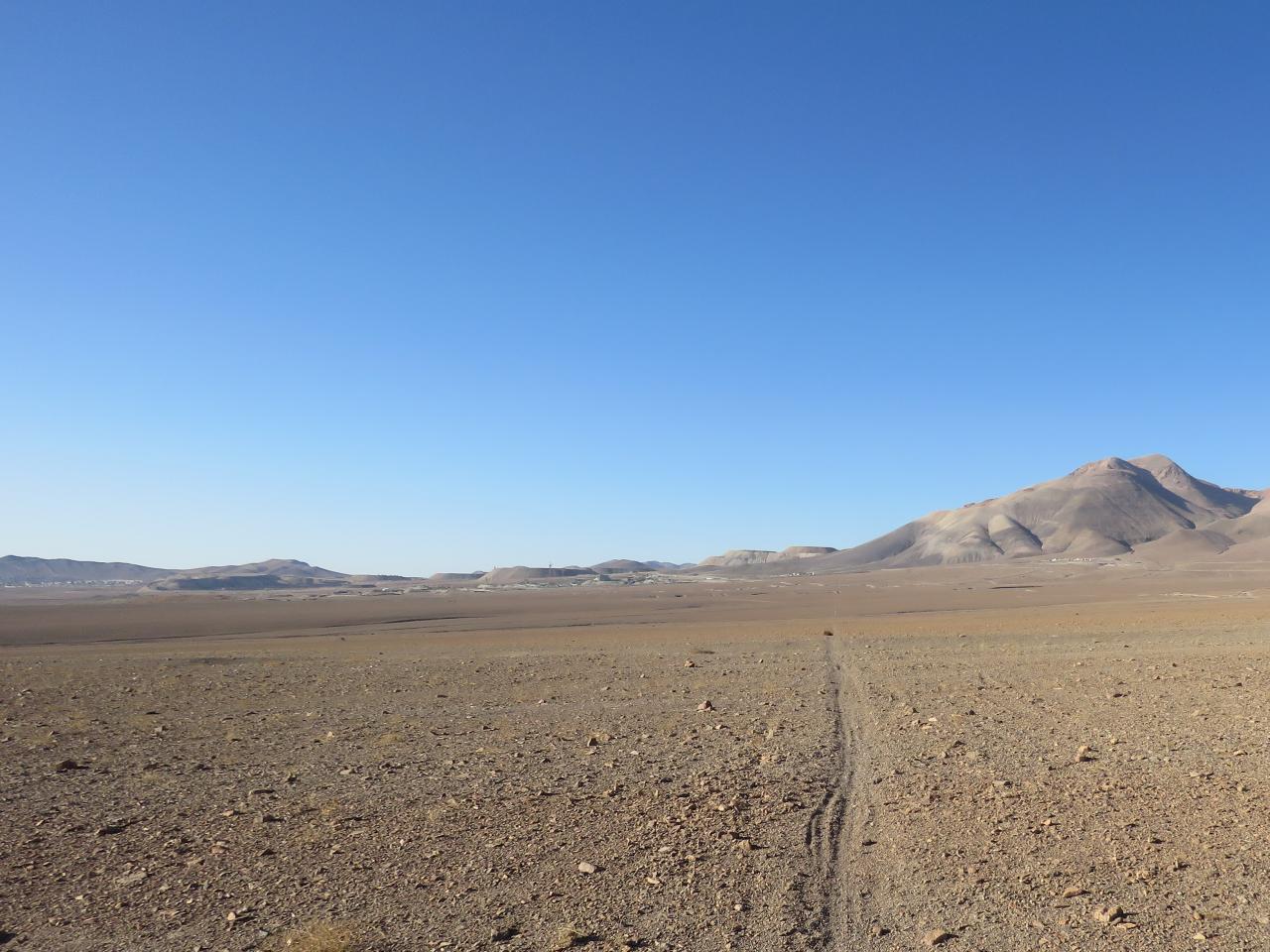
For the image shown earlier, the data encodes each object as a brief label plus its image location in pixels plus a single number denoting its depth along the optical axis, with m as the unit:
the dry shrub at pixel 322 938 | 6.34
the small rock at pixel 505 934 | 6.55
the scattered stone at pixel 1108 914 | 6.59
